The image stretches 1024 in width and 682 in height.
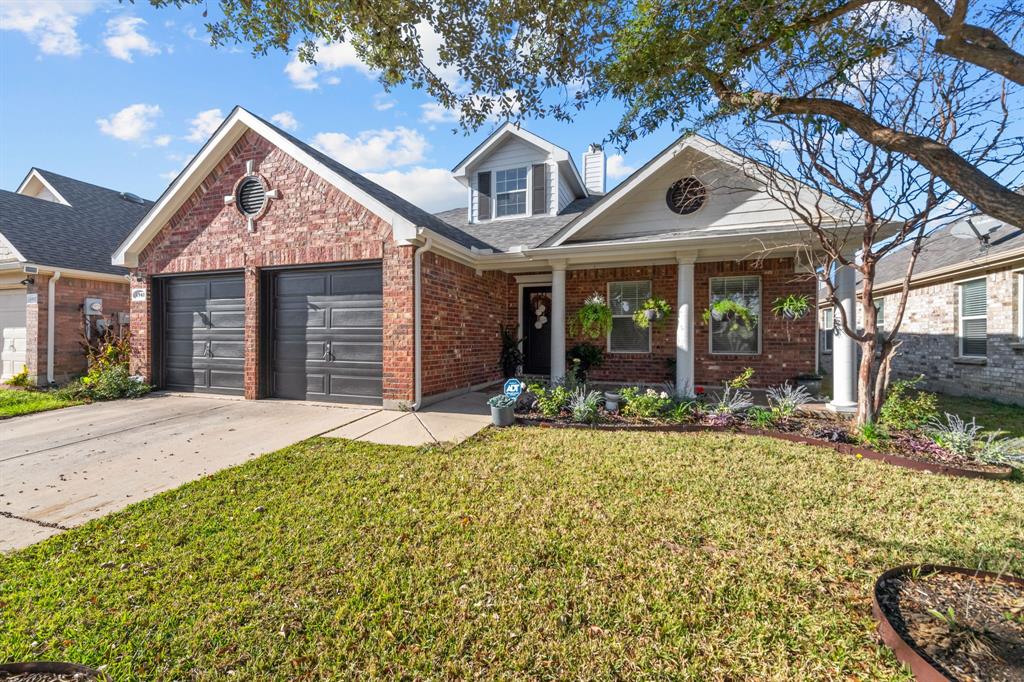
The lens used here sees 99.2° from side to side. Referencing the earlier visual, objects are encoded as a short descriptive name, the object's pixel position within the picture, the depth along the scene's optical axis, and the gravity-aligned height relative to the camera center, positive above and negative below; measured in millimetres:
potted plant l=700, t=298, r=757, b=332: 7816 +478
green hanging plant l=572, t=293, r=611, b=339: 8180 +423
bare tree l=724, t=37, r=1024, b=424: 4730 +1990
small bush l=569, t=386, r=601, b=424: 6320 -1004
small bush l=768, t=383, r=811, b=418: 6113 -920
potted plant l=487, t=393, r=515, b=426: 6273 -1051
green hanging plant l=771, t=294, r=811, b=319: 7324 +567
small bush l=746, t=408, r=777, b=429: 5879 -1087
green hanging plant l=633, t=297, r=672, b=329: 8328 +524
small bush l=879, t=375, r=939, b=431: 5509 -942
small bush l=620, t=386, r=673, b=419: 6402 -966
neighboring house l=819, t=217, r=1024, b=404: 8312 +559
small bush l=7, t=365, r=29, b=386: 10352 -1001
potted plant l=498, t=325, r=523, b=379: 10383 -379
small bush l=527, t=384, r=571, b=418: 6613 -946
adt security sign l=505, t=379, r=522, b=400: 6457 -746
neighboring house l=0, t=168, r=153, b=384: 10258 +1304
